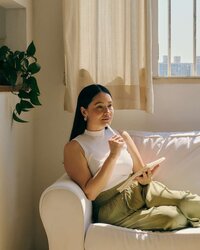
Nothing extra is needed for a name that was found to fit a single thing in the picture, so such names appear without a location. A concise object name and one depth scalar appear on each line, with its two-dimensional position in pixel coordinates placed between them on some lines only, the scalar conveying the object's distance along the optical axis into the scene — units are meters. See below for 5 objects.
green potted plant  2.54
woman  2.22
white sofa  2.04
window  3.10
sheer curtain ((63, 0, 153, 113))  2.92
